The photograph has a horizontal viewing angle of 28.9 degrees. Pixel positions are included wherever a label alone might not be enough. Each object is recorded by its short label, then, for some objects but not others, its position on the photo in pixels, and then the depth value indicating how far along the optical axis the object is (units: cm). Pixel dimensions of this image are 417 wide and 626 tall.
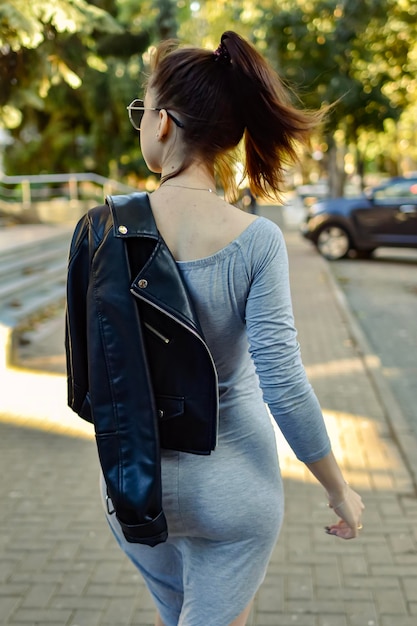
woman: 166
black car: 1673
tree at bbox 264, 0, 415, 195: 1947
